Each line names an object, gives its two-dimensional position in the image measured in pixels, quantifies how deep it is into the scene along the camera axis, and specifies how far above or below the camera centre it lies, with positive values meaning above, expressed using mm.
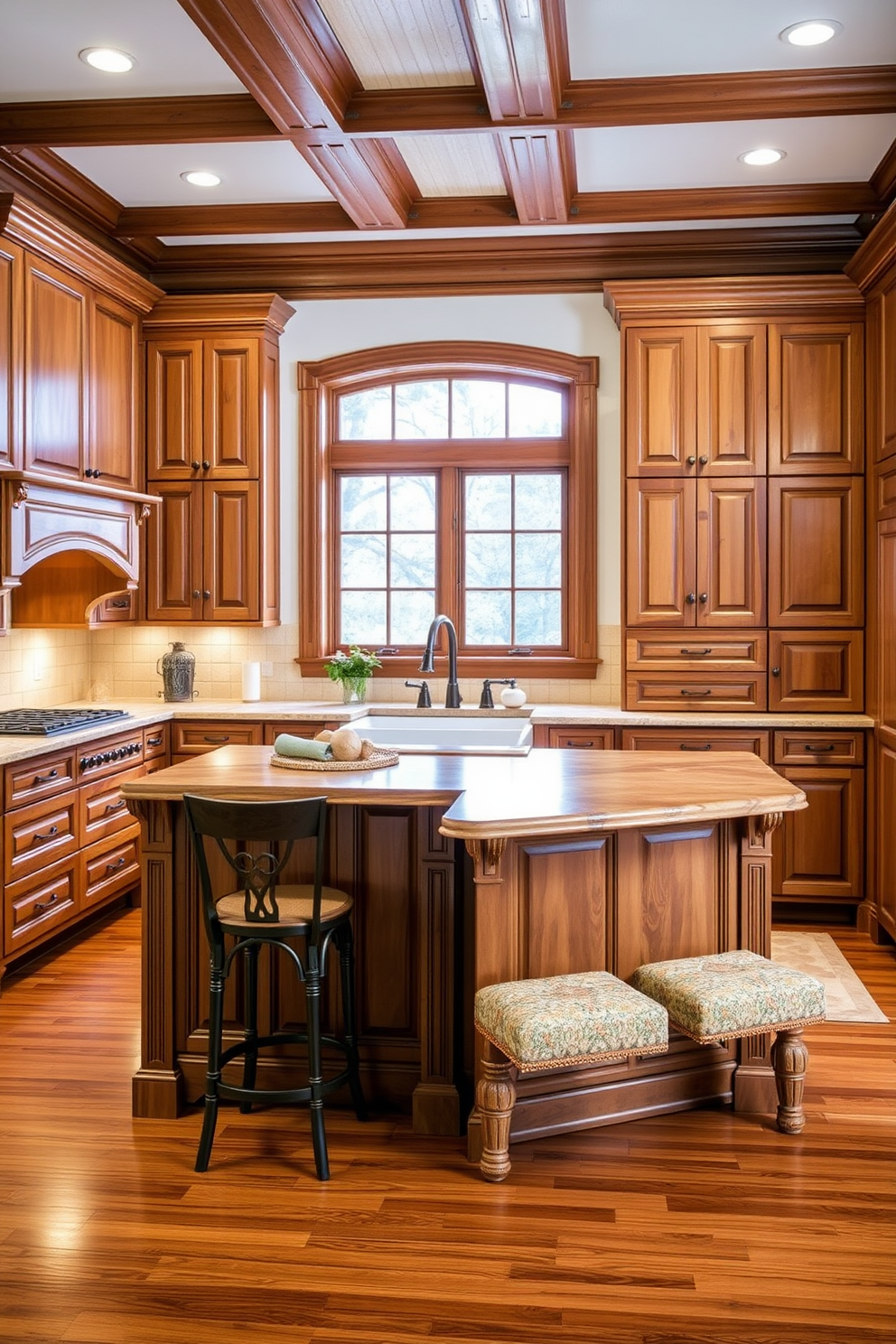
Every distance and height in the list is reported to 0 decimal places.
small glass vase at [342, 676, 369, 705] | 5902 -169
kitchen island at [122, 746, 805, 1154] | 3182 -714
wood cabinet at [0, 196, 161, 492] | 4574 +1280
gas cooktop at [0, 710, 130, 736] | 4728 -268
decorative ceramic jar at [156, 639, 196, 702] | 6039 -92
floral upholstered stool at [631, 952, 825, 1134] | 2979 -882
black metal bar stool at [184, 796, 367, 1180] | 2930 -666
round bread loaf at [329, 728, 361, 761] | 3562 -273
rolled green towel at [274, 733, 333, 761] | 3602 -282
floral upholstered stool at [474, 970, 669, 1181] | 2791 -892
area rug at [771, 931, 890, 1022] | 4199 -1235
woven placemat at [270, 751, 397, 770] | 3537 -324
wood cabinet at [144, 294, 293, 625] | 5887 +993
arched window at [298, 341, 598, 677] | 6074 +754
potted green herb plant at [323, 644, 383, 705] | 5879 -78
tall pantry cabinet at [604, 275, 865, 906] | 5453 +744
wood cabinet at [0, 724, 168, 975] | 4402 -730
